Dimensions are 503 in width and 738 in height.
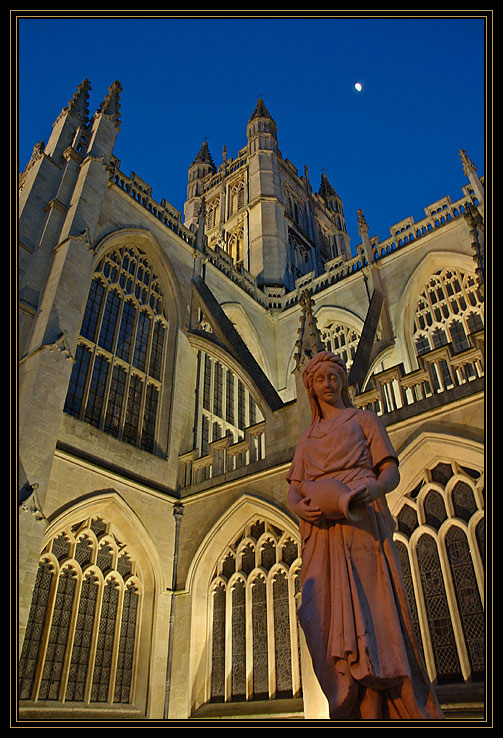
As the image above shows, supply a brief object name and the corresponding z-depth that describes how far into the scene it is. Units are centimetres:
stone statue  215
